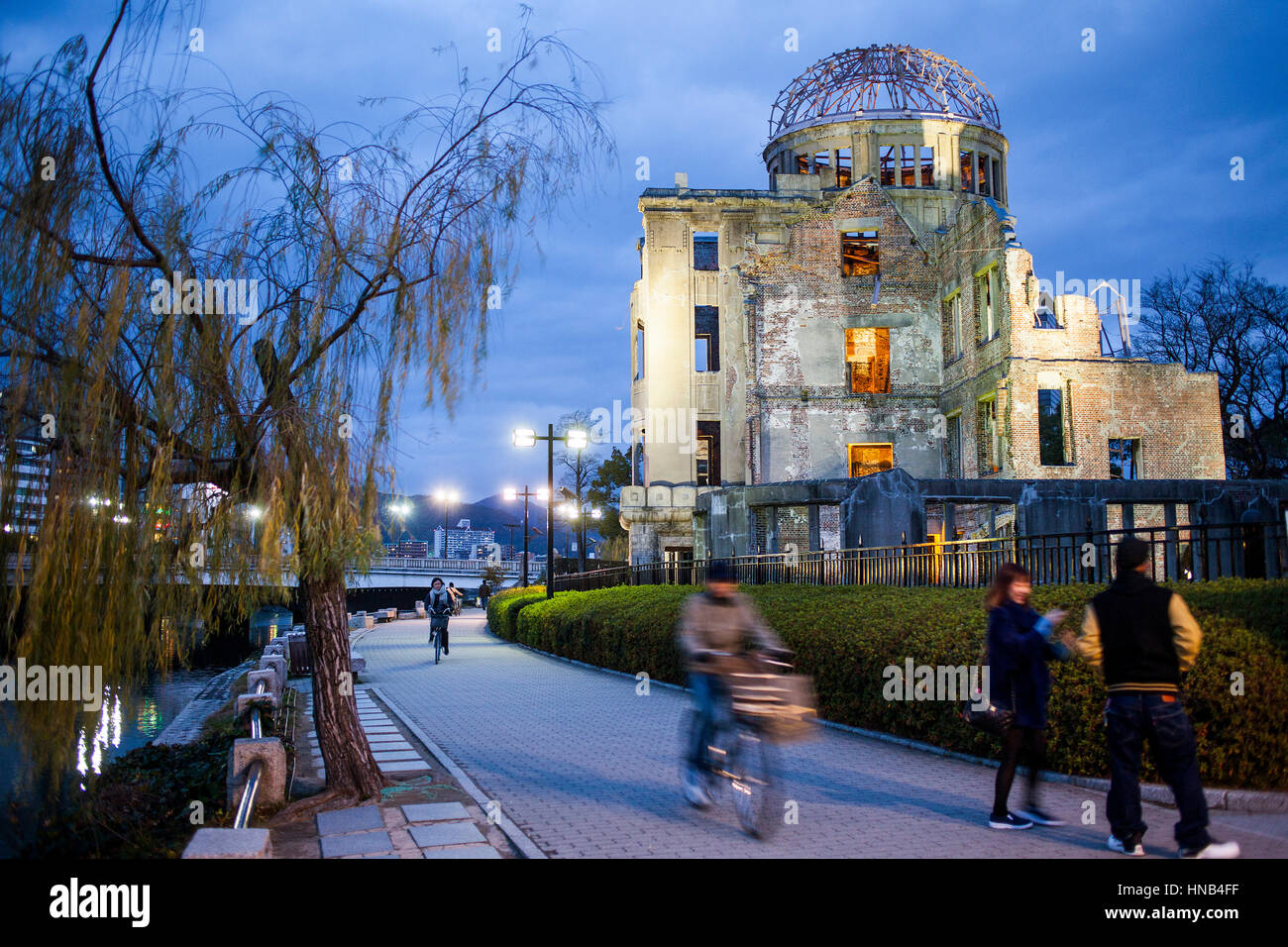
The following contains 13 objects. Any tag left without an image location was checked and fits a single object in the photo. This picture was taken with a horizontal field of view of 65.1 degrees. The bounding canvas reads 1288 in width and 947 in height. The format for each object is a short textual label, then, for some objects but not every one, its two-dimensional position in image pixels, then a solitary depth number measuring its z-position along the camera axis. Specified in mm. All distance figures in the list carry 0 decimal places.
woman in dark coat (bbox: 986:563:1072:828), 6875
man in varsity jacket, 5867
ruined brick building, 30359
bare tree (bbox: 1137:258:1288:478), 44281
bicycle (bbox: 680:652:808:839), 6891
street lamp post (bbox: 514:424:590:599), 29578
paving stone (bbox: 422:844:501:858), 6461
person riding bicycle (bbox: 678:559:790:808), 7406
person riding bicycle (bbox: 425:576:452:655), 23234
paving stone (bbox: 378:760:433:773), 9477
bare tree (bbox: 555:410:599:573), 64875
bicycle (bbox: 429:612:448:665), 23500
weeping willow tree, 6574
